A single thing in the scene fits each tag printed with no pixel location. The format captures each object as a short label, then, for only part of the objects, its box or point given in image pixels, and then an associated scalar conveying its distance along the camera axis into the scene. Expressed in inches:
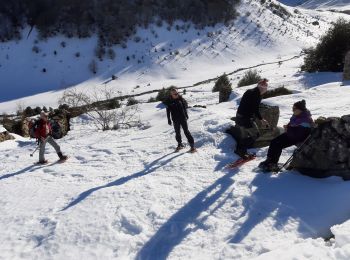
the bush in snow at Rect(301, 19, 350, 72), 808.3
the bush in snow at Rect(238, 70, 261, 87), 815.8
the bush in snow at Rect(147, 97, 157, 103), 812.1
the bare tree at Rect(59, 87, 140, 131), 581.3
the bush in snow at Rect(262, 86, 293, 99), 609.3
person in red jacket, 392.2
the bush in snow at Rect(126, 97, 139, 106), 787.5
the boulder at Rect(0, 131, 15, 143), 546.9
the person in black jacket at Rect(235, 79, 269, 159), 315.0
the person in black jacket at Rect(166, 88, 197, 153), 368.8
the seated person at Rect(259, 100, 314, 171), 289.4
